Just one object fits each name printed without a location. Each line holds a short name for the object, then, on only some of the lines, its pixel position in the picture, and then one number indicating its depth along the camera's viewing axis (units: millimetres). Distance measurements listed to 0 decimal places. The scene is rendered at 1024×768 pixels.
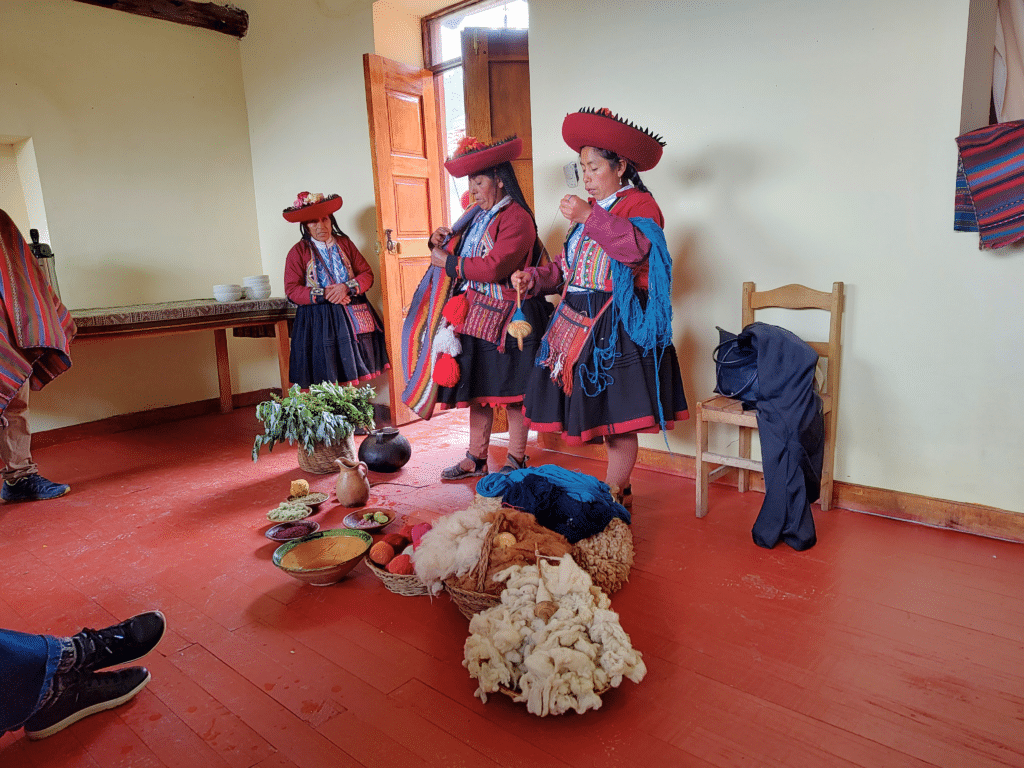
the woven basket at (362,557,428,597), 2293
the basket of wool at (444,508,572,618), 2035
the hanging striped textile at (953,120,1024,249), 2354
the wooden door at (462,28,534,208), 4004
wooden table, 3844
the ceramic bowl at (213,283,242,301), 4645
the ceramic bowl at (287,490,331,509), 3164
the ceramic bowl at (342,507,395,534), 2832
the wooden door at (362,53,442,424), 4289
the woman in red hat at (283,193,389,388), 4348
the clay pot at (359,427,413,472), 3660
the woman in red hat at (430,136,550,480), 3094
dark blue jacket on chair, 2541
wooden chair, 2801
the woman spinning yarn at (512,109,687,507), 2592
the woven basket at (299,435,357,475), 3605
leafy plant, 3490
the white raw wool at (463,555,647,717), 1658
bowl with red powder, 2777
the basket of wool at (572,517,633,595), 2260
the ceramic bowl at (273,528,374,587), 2320
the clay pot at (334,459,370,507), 3164
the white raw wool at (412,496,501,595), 2105
